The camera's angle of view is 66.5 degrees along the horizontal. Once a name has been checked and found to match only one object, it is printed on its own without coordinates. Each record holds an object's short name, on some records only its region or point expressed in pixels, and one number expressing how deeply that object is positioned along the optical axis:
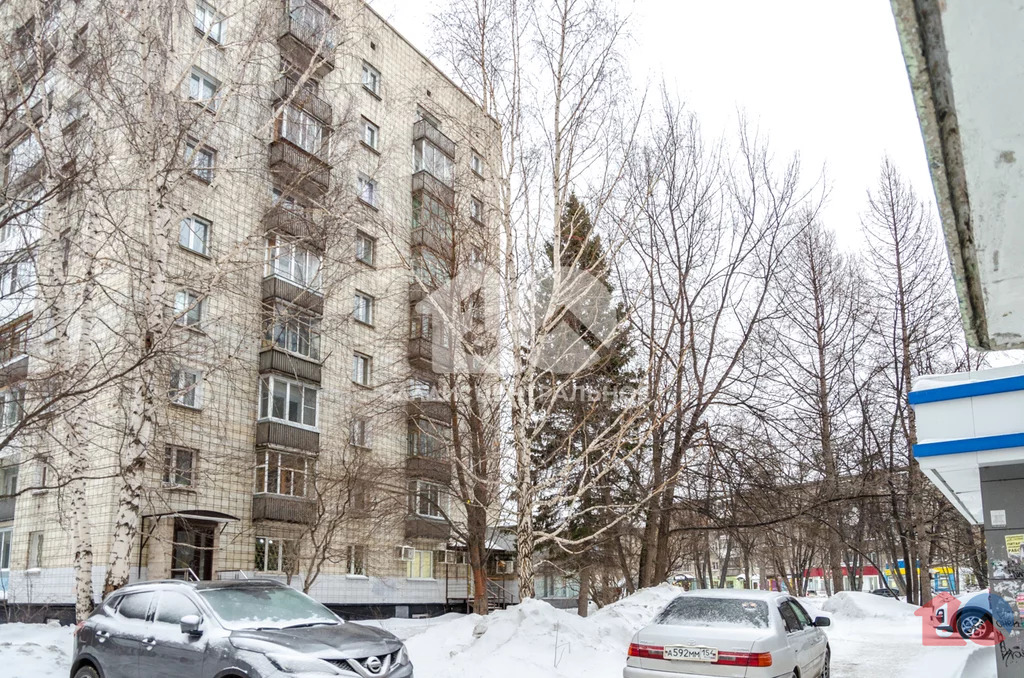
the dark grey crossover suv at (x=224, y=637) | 7.51
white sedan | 8.62
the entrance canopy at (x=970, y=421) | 8.68
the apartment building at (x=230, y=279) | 11.04
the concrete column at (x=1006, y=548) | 8.83
